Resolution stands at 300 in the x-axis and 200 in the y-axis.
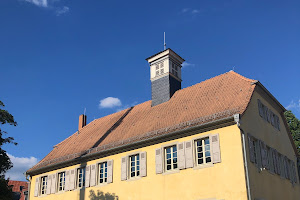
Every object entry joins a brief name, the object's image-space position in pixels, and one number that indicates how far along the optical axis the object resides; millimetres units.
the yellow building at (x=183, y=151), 17250
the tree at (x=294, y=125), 32625
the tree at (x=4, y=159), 23641
